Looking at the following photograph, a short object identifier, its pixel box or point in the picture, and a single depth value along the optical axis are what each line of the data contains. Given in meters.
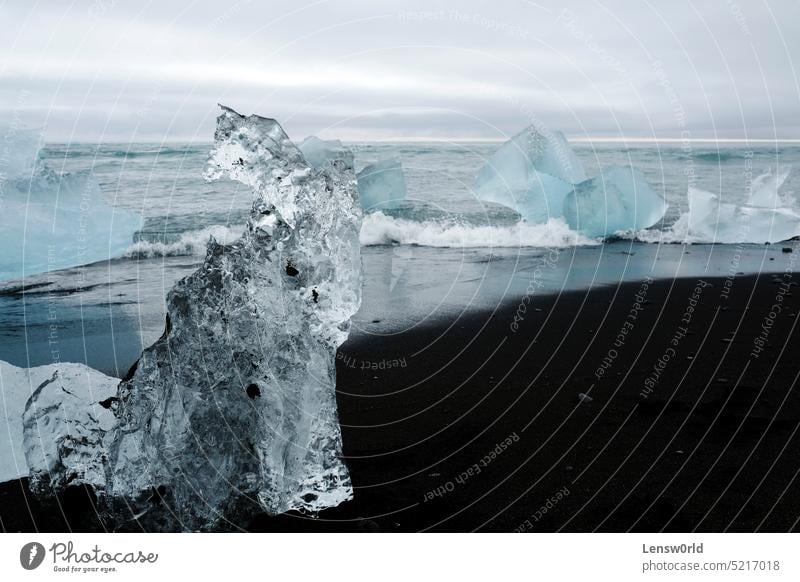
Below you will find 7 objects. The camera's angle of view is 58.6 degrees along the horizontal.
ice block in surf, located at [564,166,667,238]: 10.48
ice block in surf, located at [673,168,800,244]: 10.64
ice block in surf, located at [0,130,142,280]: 8.21
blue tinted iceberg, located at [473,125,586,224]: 10.89
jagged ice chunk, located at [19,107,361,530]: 3.61
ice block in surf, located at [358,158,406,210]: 10.64
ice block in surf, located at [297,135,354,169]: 9.80
